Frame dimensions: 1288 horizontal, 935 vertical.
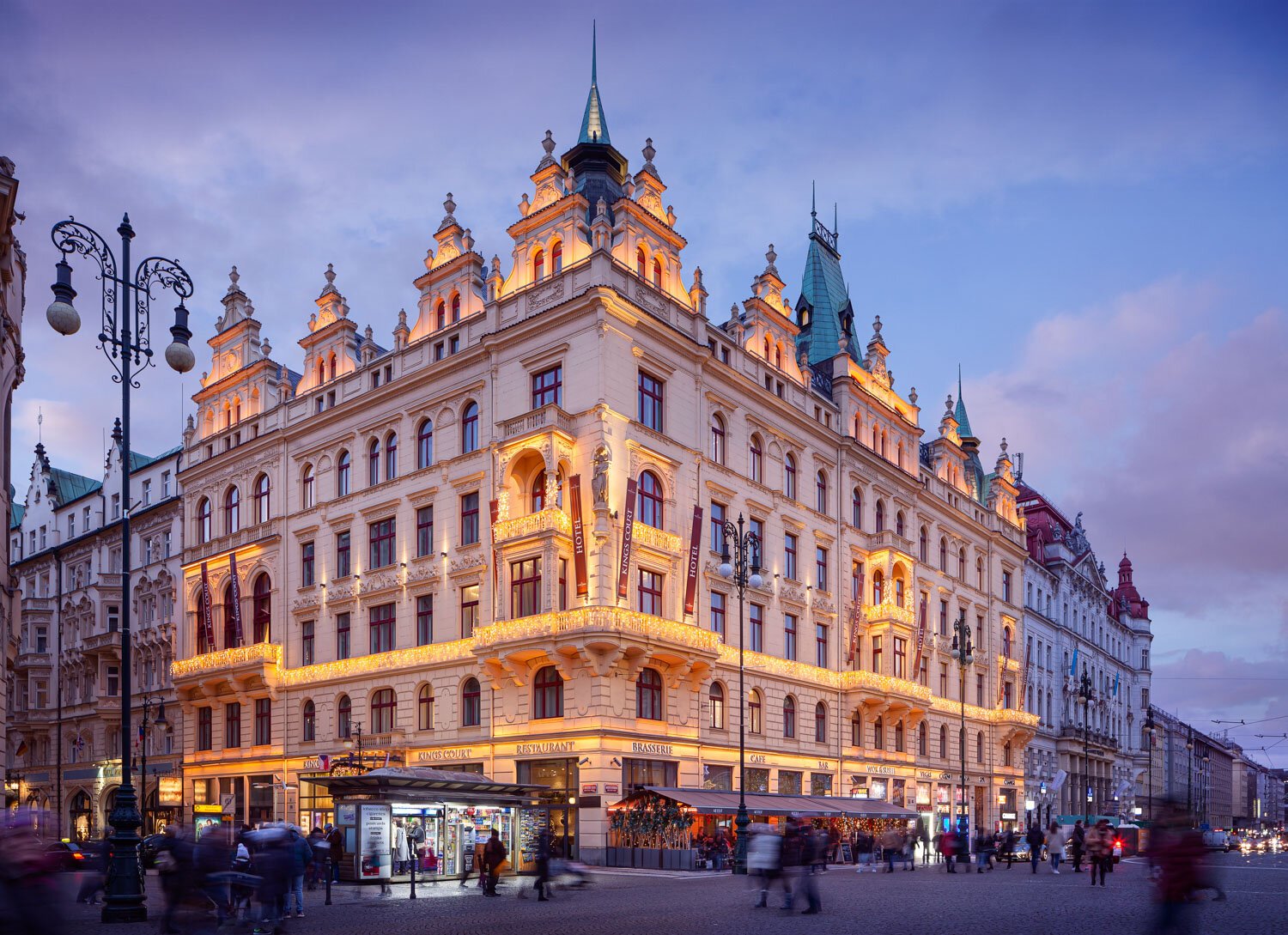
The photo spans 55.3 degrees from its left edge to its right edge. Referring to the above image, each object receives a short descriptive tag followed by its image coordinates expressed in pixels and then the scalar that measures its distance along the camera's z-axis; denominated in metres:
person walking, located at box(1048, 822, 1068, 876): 41.06
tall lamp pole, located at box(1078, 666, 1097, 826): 75.62
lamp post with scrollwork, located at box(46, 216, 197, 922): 21.64
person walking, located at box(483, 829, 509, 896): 29.06
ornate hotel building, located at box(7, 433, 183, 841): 62.31
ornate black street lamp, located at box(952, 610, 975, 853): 48.76
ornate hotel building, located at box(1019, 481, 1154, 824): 80.38
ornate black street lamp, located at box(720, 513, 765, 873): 36.38
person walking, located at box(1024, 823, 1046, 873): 43.38
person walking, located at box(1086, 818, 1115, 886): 32.56
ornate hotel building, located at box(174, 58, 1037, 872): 41.03
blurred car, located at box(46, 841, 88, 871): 41.77
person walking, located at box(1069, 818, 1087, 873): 41.88
